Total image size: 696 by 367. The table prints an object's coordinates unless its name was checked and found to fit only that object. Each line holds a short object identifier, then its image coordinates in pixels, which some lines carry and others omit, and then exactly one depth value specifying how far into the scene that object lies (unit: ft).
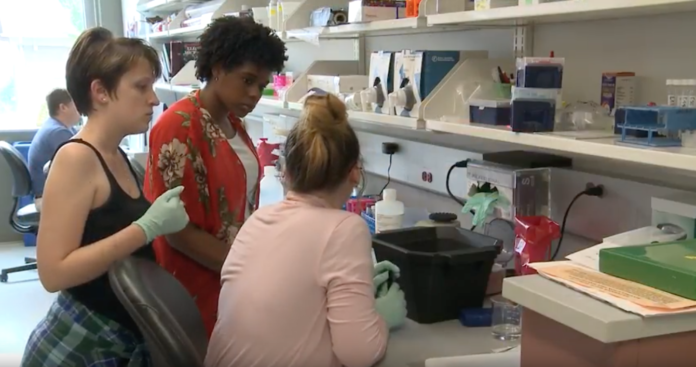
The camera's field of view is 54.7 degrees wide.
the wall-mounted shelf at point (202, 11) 10.93
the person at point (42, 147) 14.76
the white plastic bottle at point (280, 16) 8.14
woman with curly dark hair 5.18
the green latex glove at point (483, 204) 5.90
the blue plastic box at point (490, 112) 5.15
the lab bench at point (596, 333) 3.08
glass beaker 4.89
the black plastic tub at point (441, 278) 4.99
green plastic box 3.23
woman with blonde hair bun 3.76
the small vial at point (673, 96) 4.24
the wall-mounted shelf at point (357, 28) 5.92
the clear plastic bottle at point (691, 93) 4.07
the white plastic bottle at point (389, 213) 6.92
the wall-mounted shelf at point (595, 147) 3.61
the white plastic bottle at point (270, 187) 9.39
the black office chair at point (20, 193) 14.29
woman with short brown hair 4.22
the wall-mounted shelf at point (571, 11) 3.82
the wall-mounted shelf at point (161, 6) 13.66
